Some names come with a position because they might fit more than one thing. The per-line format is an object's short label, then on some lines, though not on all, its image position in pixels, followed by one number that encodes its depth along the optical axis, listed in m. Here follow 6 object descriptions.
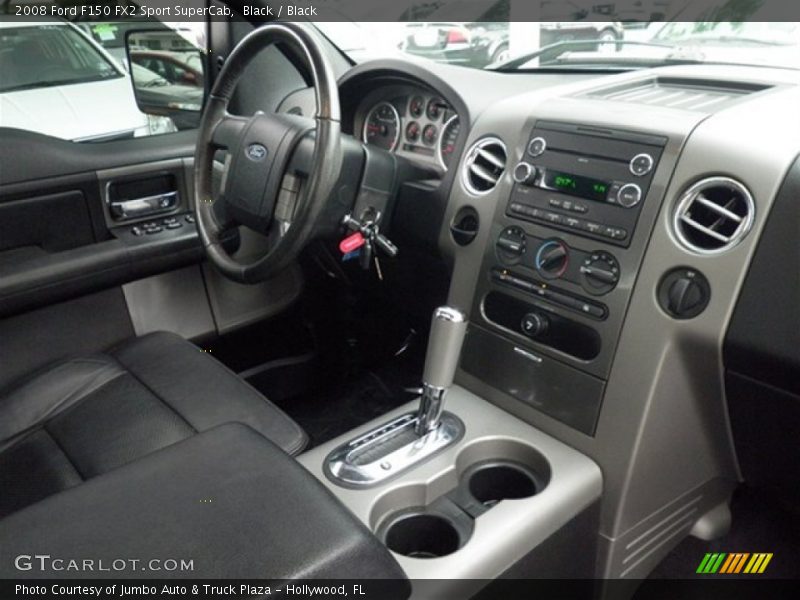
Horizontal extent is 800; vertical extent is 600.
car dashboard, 0.99
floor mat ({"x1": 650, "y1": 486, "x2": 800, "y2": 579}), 1.41
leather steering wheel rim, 1.13
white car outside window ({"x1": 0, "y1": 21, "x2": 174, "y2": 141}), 1.74
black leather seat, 1.13
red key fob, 1.27
